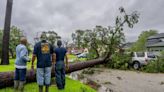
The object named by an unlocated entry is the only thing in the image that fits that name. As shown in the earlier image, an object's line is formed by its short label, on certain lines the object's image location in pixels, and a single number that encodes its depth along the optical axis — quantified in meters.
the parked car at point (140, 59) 8.47
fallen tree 3.40
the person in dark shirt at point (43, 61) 3.00
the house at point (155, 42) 19.07
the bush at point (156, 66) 7.93
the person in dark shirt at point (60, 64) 3.48
